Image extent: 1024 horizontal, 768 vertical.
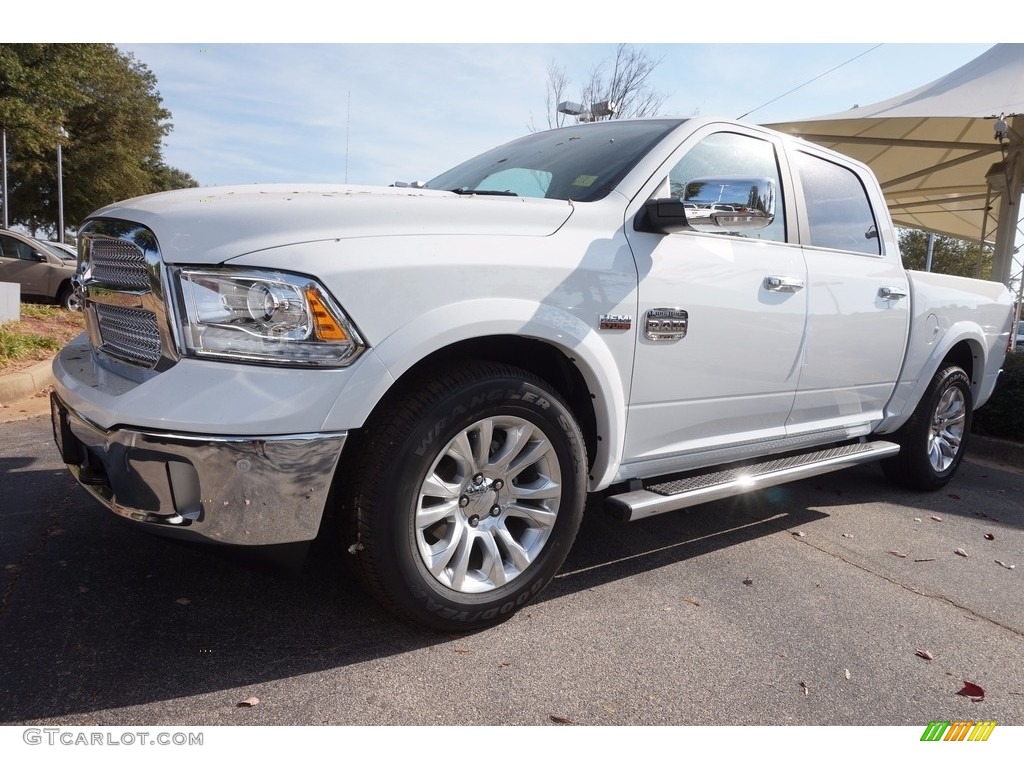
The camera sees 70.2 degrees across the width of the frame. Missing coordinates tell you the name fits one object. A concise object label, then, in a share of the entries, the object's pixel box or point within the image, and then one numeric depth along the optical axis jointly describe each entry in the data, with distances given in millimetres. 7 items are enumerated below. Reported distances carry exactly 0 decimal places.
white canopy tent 8867
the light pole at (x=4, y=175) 23031
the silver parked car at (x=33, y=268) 12625
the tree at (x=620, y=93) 15164
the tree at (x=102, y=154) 30812
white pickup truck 2033
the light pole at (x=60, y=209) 27747
